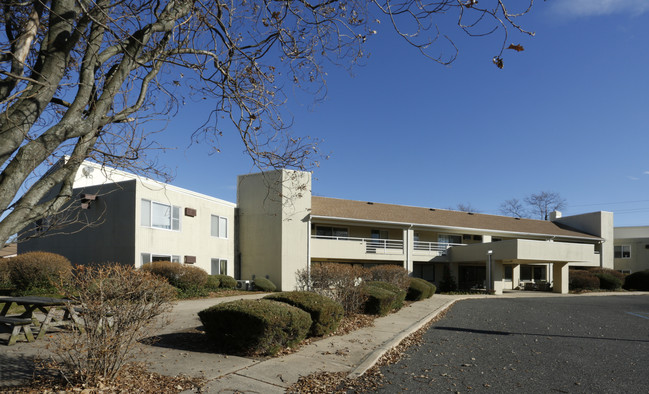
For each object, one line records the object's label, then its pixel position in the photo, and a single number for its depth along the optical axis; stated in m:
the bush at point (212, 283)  22.19
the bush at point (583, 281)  35.50
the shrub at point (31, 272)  17.44
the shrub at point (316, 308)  10.09
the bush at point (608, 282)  36.06
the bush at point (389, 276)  20.97
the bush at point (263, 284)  26.08
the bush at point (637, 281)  37.62
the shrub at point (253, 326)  8.02
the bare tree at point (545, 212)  67.21
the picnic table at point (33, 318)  7.78
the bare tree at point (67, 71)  4.26
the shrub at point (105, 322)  5.73
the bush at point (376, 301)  14.47
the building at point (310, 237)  21.36
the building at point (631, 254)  43.94
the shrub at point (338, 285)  13.83
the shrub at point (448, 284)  34.78
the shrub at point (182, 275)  19.86
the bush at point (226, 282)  24.30
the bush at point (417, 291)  21.84
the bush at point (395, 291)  16.75
